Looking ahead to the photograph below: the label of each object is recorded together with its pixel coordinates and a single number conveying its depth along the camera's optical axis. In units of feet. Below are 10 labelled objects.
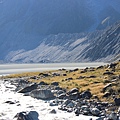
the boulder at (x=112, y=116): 96.49
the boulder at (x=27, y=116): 98.87
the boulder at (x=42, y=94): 154.61
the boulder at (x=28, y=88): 190.39
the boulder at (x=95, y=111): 106.25
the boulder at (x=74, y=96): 141.10
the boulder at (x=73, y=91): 155.19
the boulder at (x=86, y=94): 140.62
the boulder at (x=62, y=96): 150.19
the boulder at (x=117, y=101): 118.06
